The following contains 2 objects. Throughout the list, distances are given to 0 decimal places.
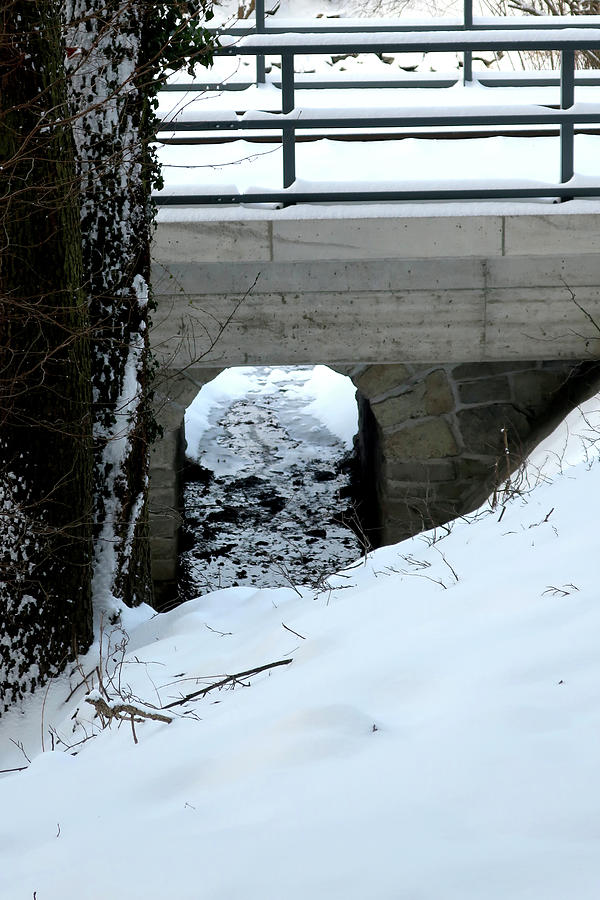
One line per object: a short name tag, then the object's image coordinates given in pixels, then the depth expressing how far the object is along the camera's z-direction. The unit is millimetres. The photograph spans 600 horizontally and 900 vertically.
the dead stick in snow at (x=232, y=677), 5415
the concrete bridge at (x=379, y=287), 10977
